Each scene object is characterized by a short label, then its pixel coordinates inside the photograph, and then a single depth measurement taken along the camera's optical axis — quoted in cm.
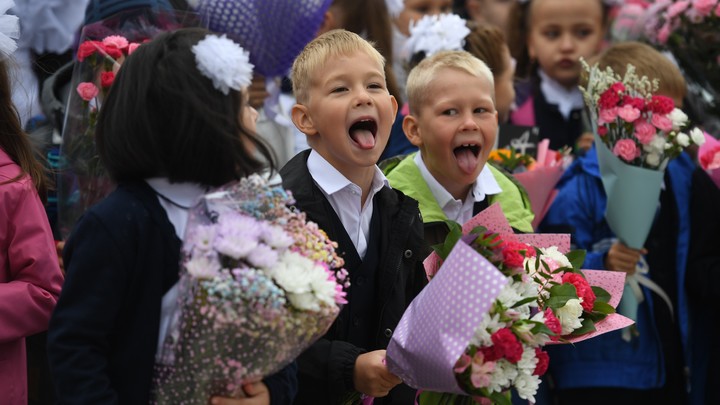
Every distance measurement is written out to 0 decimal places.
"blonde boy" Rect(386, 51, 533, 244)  843
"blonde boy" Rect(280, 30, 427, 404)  711
